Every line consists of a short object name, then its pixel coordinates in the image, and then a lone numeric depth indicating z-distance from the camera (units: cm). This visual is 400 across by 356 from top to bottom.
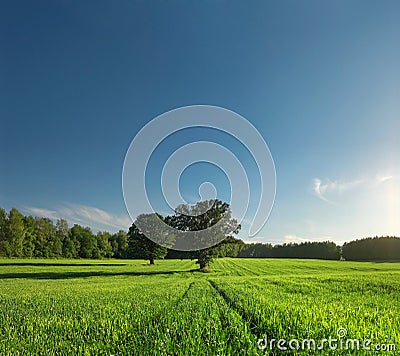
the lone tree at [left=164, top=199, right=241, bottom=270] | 4619
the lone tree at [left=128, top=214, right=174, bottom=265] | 6059
